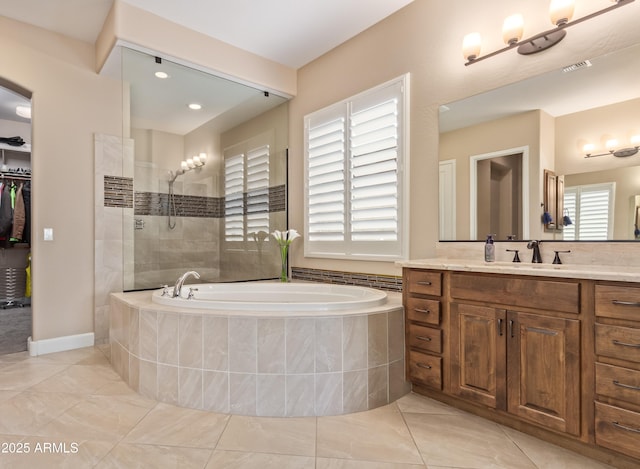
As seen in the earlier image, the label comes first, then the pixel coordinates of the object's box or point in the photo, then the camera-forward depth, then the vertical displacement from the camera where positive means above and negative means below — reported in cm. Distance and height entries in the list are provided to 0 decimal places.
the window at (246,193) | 376 +42
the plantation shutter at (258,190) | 386 +46
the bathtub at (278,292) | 287 -51
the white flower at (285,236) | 369 -4
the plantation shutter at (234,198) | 374 +37
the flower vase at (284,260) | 373 -30
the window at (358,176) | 291 +50
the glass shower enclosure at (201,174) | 321 +59
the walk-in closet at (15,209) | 476 +32
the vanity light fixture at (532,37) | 195 +117
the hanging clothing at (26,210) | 495 +33
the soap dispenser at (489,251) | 226 -12
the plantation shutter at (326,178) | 336 +53
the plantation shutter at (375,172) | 293 +51
